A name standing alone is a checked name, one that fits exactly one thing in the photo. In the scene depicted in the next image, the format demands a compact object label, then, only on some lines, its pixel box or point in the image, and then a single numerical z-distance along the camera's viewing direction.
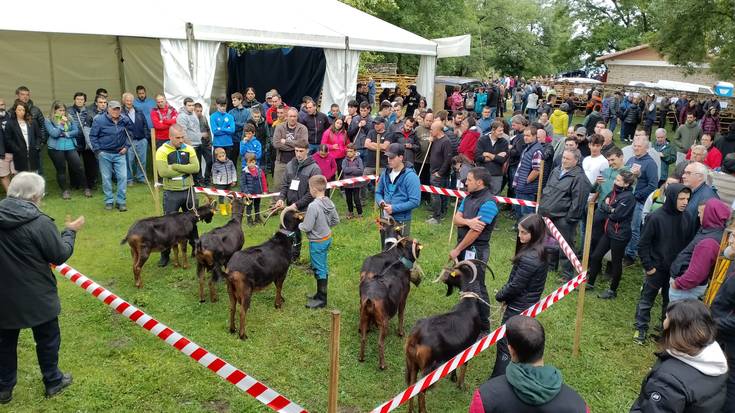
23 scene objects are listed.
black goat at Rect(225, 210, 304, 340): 5.98
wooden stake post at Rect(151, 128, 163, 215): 8.66
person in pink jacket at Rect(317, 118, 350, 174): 10.70
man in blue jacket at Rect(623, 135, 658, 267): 7.82
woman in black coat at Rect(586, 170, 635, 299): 6.77
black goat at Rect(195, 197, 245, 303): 6.68
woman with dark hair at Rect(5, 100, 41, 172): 9.94
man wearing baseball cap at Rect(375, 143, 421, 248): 6.82
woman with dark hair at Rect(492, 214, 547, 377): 4.68
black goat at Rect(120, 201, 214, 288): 7.08
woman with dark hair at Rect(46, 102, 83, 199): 10.50
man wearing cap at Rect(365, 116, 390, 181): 10.37
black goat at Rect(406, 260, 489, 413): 4.57
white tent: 11.21
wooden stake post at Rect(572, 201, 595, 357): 5.57
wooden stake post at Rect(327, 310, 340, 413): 3.14
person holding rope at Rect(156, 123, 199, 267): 7.73
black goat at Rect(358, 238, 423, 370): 5.45
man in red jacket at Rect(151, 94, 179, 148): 11.23
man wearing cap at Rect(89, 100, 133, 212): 10.16
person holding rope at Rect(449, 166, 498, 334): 5.65
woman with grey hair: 4.19
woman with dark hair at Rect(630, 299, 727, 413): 2.88
